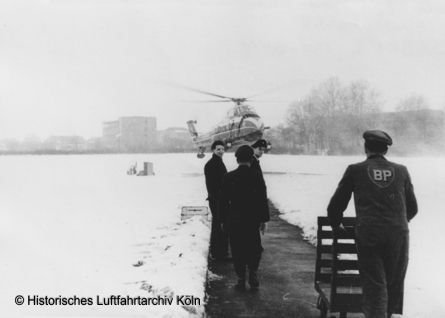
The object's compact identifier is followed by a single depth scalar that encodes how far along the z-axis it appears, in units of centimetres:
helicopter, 2272
